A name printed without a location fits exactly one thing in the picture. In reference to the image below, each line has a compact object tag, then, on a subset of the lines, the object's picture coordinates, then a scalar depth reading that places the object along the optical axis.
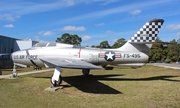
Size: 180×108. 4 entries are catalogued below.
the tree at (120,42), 104.45
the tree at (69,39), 95.00
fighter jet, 12.02
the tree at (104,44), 102.71
